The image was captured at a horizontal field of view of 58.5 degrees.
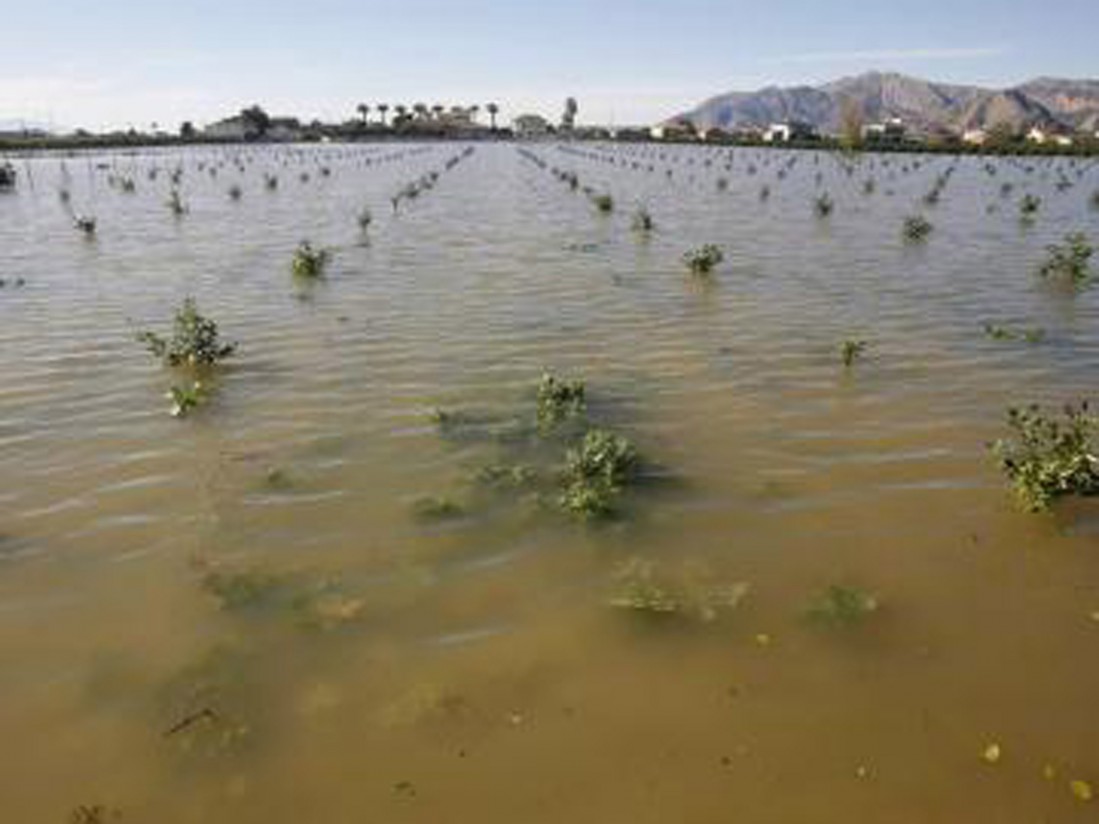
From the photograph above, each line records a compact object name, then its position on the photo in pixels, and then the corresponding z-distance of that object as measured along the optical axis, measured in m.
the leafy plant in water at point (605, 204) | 31.61
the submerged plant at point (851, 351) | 12.30
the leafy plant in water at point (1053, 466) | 7.96
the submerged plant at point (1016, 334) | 14.05
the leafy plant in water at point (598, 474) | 7.85
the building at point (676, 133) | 152.50
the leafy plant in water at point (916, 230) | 25.03
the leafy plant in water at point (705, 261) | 19.17
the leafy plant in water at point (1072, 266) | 18.64
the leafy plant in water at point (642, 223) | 26.61
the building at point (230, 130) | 153.12
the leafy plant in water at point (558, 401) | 10.18
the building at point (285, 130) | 155.88
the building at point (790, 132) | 121.88
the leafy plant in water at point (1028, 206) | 31.59
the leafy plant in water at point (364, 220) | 26.64
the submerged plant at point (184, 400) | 10.47
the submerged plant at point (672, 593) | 6.50
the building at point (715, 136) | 136.75
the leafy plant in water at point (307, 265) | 18.77
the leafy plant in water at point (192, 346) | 12.16
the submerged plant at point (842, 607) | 6.43
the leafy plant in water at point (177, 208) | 31.69
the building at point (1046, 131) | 112.45
